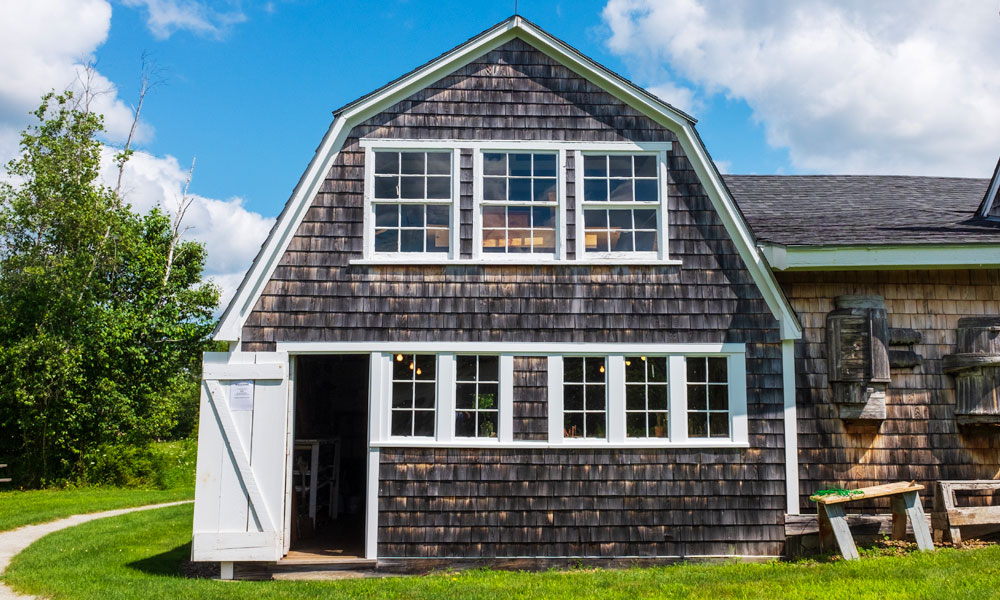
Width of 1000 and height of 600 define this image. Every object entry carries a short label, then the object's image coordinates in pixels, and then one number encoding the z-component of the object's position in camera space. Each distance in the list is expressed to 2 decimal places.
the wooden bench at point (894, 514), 7.88
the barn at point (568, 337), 8.44
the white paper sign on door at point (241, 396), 8.42
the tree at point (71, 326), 19.81
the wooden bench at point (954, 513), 8.36
